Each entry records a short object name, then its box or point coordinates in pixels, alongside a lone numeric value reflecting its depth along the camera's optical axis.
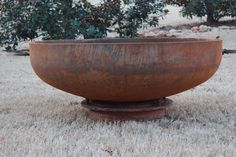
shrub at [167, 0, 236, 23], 9.95
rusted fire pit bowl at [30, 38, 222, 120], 2.62
